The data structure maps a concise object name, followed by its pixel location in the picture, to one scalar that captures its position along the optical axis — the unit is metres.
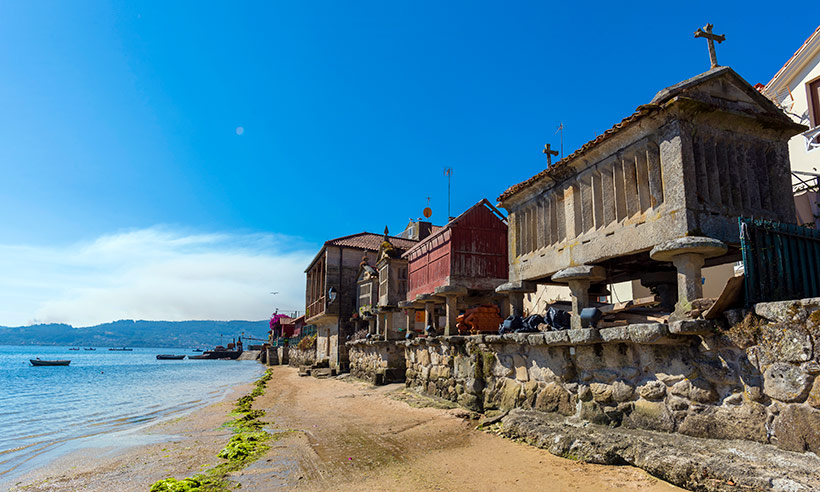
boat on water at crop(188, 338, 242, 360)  84.62
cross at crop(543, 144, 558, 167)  10.39
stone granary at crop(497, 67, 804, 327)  6.21
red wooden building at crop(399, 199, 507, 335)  13.77
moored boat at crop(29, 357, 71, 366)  67.07
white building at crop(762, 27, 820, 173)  11.01
